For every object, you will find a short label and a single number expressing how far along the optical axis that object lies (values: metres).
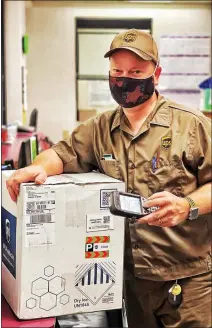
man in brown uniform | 1.50
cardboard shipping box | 1.29
